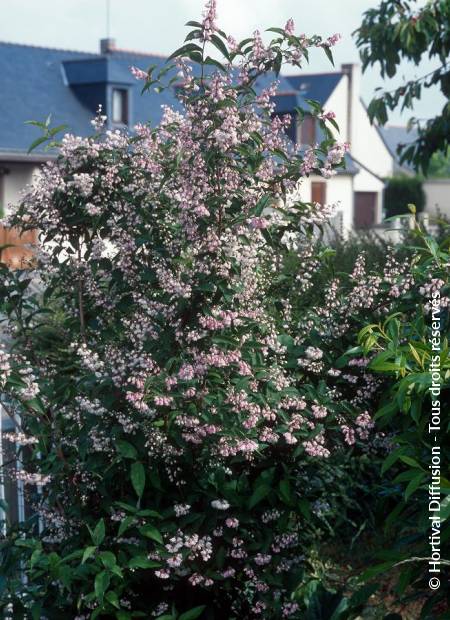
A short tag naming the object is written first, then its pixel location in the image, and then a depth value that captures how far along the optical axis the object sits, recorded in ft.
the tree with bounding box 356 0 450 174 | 24.90
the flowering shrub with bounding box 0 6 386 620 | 10.62
